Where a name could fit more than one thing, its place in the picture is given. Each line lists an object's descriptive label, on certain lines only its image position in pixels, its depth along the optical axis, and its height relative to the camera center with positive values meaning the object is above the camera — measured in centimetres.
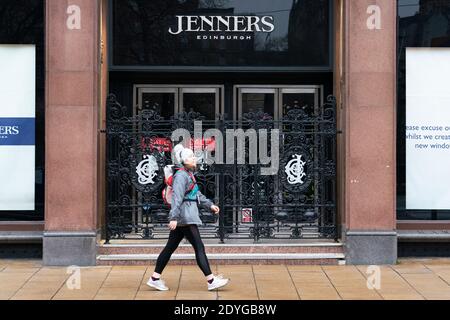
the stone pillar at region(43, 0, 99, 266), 1141 +52
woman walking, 934 -72
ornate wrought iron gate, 1197 -37
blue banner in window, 1208 +39
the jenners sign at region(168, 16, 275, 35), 1270 +223
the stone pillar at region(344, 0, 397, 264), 1155 +60
